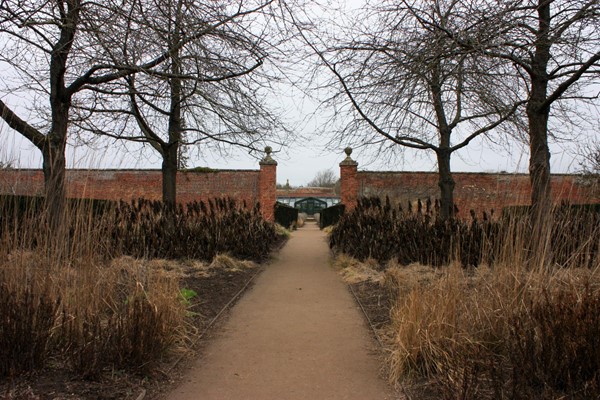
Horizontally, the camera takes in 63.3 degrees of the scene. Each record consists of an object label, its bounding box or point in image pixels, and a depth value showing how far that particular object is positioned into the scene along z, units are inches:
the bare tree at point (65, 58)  199.9
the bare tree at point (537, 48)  213.6
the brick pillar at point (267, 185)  840.3
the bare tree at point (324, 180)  3224.7
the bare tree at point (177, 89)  218.1
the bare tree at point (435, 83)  232.4
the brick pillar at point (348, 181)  813.2
